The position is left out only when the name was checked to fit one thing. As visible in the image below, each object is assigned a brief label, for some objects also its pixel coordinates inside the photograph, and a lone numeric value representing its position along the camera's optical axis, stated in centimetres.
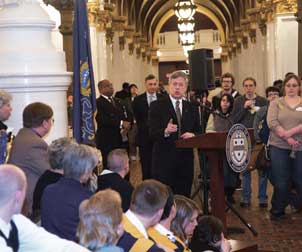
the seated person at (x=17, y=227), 318
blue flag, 605
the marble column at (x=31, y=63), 583
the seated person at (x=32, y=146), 513
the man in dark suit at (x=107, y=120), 960
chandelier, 1728
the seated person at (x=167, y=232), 411
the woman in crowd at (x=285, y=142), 750
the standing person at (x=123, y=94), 1356
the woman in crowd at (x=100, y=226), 340
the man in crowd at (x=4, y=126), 529
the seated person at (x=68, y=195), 414
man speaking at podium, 698
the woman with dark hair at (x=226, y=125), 852
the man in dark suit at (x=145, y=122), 931
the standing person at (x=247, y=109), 862
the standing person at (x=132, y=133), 1426
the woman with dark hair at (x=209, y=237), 478
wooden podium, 654
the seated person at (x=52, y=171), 459
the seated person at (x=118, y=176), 515
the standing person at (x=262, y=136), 797
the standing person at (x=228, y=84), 980
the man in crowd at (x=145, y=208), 393
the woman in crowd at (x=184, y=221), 451
